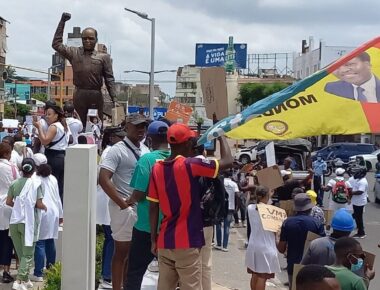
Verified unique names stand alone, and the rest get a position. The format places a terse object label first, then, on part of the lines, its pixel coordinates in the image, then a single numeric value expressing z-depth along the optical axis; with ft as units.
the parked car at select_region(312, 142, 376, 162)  131.44
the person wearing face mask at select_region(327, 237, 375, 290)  16.19
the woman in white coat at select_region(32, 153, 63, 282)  26.48
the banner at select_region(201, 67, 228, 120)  16.97
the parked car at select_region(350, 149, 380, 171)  112.29
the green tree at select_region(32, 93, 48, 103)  343.91
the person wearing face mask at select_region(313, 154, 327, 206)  67.15
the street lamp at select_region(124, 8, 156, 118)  90.08
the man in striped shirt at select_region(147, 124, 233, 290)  16.93
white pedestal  15.65
